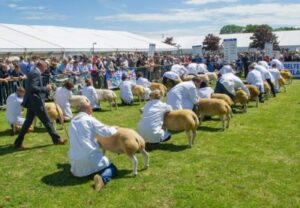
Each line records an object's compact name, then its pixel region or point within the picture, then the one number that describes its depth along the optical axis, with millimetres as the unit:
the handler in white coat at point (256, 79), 16500
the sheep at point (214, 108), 11336
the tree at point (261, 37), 62344
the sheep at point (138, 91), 17562
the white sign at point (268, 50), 33500
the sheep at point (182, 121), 9320
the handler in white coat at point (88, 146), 7051
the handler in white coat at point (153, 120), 9297
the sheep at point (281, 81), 20506
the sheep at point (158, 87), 17862
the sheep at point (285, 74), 22828
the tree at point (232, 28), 152675
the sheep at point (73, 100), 13561
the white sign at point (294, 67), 29297
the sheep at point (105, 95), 16031
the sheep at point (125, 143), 7348
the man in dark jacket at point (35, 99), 9719
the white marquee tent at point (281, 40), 57562
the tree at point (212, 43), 68438
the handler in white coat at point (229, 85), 14164
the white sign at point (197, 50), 36806
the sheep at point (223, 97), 12913
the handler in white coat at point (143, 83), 18469
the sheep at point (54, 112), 11523
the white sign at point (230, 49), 27297
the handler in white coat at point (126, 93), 17344
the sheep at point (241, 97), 14258
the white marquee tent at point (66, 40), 27359
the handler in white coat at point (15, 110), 11805
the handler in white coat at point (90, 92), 15617
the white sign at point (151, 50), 31047
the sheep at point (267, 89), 17391
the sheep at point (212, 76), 24453
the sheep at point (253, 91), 15508
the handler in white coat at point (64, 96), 13125
